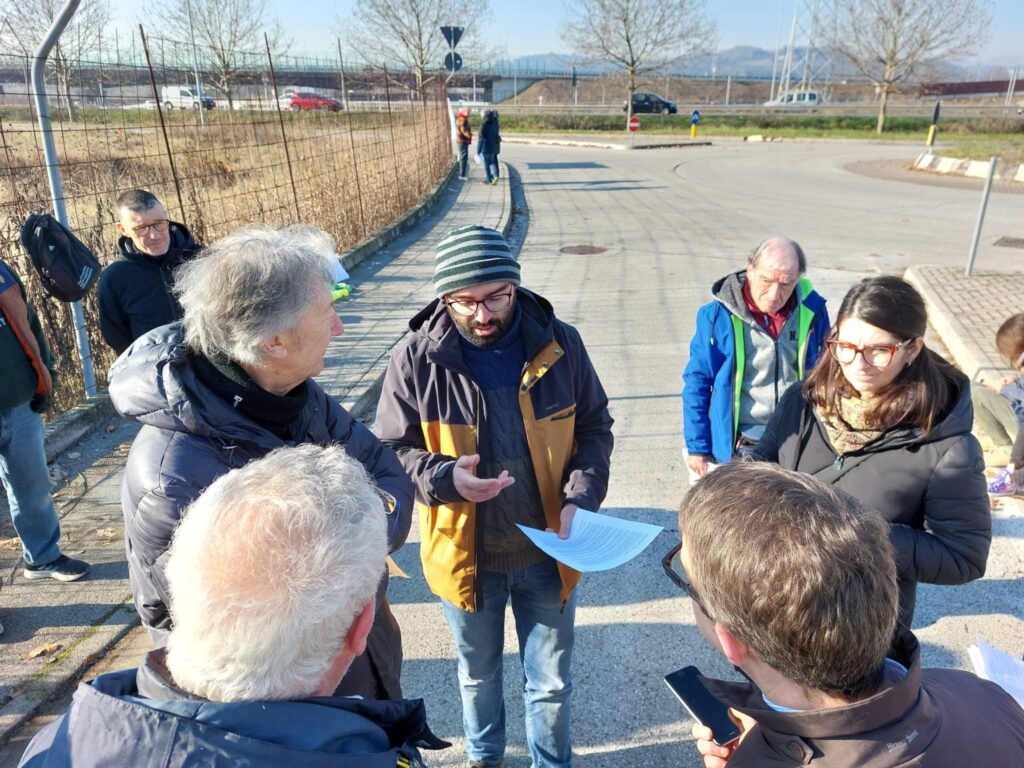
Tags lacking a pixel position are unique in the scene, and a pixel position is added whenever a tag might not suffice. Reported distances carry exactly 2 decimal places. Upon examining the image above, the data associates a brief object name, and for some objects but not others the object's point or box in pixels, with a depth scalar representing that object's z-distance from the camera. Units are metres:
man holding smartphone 1.08
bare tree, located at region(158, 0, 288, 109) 8.00
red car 10.67
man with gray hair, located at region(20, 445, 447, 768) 0.98
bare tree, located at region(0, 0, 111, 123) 5.39
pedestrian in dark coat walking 16.16
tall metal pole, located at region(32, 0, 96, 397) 4.06
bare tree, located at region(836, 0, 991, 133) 34.88
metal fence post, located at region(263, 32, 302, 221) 8.05
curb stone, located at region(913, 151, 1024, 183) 18.98
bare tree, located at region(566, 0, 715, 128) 39.75
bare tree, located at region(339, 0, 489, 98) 28.72
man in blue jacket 3.02
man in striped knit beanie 2.14
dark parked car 42.97
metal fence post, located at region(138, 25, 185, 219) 5.69
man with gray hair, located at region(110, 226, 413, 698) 1.54
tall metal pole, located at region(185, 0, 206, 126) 7.31
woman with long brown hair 1.99
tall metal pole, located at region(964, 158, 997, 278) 8.27
